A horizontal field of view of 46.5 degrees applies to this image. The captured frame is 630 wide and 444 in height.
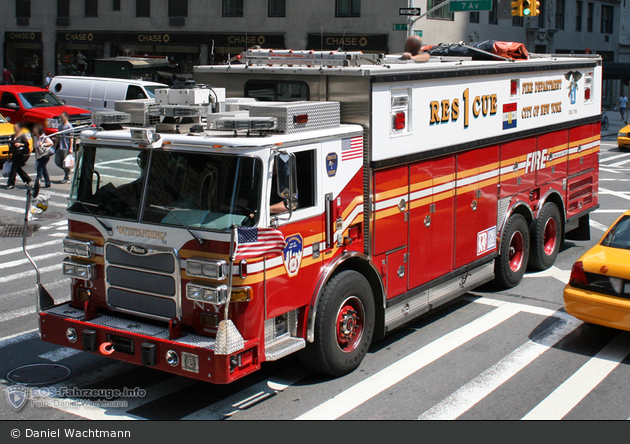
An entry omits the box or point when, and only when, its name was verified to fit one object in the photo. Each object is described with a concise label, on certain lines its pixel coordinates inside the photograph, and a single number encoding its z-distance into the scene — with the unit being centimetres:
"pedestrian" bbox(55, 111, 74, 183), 1829
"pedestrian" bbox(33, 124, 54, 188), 1781
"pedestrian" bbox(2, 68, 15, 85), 4025
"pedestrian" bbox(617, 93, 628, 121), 4347
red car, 2470
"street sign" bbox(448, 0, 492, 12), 2586
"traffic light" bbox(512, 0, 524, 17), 2298
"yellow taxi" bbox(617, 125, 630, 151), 2956
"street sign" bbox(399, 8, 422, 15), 2620
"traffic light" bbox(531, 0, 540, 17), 2282
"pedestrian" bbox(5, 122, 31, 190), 1791
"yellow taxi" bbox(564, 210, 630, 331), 804
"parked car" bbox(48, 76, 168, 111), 2728
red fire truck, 638
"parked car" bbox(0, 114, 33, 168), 2147
